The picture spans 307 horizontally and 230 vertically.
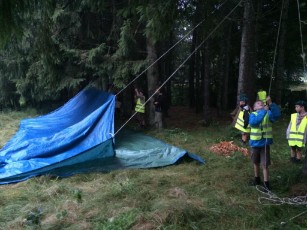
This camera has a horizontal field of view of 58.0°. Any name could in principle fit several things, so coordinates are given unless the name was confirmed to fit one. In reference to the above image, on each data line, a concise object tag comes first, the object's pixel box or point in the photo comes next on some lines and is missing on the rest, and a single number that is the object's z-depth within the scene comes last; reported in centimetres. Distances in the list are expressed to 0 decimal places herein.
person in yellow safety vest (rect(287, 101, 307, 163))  551
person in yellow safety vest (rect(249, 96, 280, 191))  435
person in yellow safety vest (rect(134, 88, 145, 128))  892
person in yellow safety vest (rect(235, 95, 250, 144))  652
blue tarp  525
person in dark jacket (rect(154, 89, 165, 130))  853
